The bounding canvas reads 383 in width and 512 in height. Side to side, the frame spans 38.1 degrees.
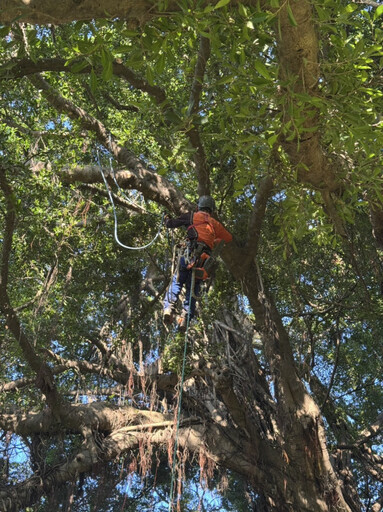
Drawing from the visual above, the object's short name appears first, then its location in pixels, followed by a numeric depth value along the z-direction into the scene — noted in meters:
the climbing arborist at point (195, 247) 5.01
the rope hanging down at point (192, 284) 4.73
